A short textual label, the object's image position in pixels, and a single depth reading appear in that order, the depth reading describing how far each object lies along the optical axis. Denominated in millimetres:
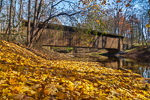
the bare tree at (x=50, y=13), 8045
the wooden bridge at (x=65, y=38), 11360
